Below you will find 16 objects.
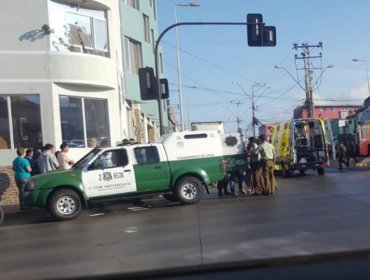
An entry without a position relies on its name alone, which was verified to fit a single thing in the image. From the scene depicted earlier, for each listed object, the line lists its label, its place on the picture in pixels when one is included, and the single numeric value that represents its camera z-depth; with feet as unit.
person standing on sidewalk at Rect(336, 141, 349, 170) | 95.20
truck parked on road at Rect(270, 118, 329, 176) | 79.49
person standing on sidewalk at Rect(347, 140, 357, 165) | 105.81
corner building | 57.82
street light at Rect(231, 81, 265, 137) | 190.60
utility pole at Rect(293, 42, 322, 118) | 188.14
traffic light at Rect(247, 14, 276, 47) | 57.16
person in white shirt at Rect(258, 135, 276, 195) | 52.37
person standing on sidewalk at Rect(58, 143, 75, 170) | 48.93
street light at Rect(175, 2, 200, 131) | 111.24
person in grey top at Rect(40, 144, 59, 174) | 50.06
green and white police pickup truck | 42.80
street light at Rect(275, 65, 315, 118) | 173.83
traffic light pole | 55.01
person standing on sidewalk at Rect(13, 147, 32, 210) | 48.60
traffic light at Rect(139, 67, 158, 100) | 54.90
